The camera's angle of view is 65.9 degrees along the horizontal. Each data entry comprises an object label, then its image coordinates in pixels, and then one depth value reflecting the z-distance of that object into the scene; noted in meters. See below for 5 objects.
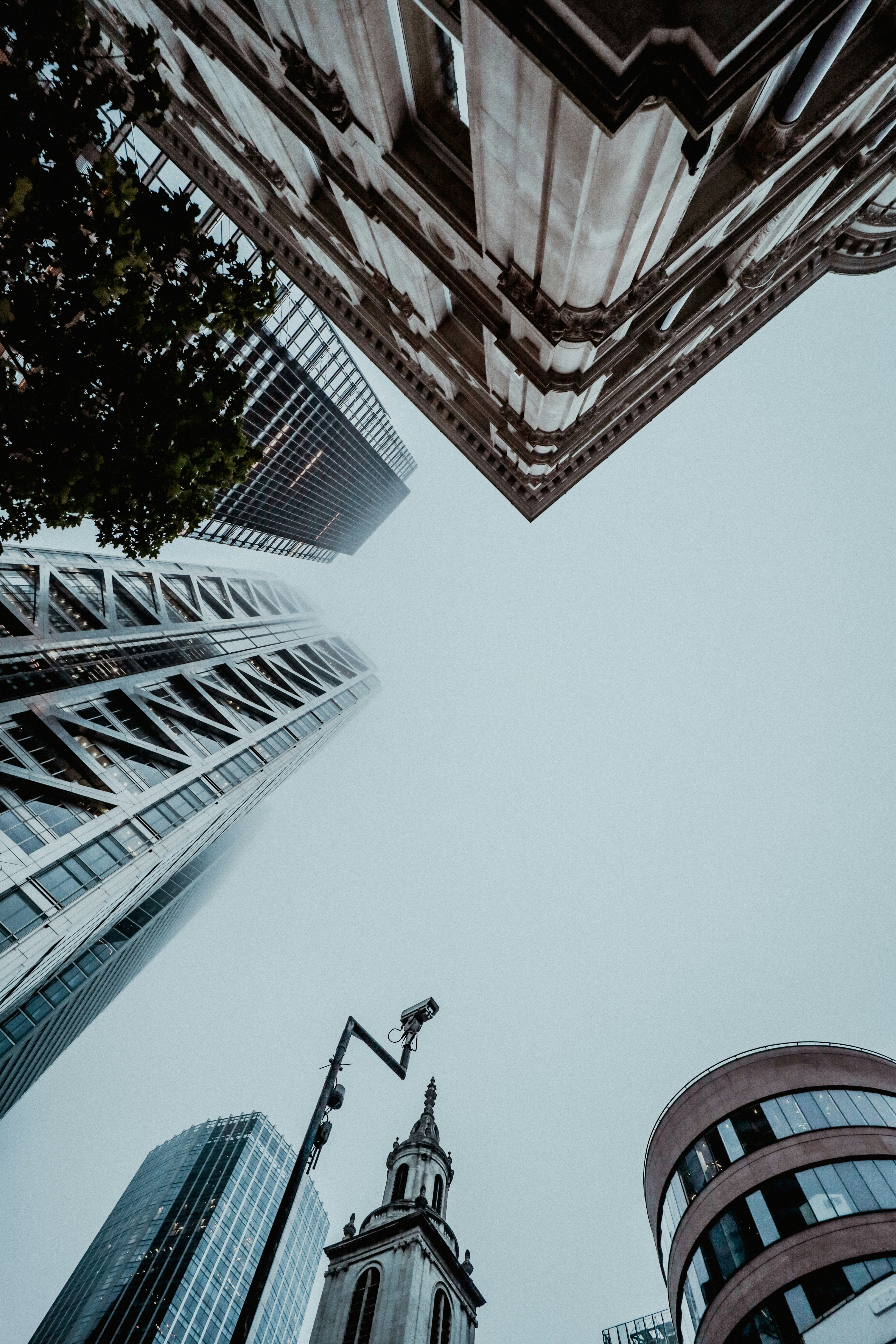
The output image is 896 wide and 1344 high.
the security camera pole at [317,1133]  7.86
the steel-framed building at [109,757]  37.31
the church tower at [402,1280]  41.25
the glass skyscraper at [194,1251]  95.69
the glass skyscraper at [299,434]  77.00
